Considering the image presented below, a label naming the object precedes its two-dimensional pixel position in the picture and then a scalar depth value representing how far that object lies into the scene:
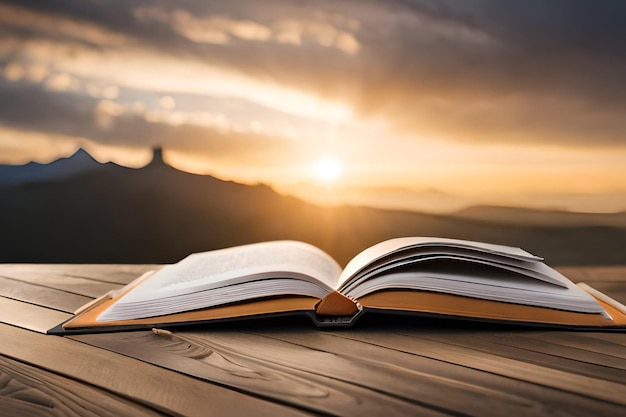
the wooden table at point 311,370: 0.60
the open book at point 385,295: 0.88
